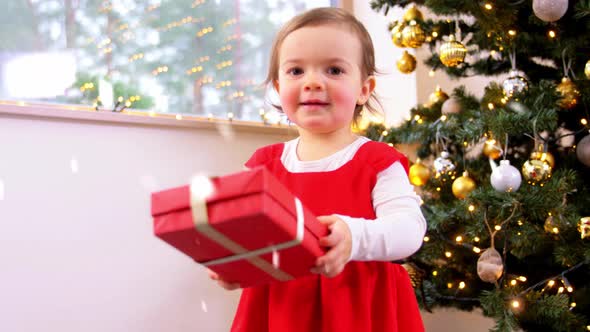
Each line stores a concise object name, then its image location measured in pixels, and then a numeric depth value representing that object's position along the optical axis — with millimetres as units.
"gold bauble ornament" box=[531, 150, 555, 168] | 1445
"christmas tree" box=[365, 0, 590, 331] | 1427
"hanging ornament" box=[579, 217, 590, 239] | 1373
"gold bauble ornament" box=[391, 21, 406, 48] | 1729
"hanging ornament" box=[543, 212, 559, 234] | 1400
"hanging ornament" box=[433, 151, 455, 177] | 1640
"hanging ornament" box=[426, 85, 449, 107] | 1904
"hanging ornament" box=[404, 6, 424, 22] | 1762
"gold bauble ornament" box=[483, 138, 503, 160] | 1579
